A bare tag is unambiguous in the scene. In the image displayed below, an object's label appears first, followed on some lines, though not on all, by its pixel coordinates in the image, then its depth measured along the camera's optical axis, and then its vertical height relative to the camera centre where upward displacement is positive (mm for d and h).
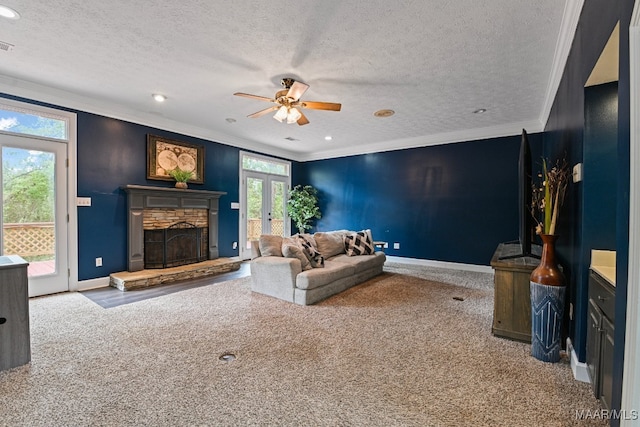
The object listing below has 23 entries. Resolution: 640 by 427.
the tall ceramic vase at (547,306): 2207 -737
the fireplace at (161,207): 4555 -2
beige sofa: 3551 -801
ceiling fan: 3204 +1240
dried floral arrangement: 2316 +144
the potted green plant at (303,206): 7293 +61
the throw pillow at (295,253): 3711 -584
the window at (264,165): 6574 +1063
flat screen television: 2758 +54
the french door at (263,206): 6590 +48
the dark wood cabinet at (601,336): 1453 -699
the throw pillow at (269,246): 3904 -516
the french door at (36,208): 3537 -27
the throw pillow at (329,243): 4613 -569
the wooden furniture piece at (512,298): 2572 -800
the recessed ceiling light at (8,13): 2197 +1507
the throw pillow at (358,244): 4906 -604
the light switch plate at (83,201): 4082 +76
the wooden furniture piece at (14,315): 2053 -796
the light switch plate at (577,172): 2072 +290
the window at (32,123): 3518 +1066
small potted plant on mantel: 5070 +549
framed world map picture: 4859 +882
